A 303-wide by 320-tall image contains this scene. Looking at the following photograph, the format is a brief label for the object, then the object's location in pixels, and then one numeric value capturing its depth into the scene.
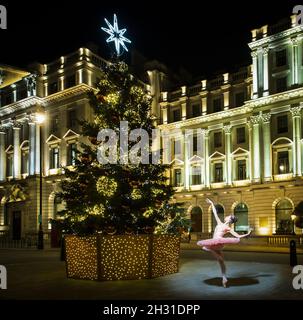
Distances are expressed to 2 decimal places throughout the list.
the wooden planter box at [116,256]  13.43
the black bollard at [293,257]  17.86
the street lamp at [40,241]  33.72
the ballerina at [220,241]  11.91
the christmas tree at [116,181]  14.23
